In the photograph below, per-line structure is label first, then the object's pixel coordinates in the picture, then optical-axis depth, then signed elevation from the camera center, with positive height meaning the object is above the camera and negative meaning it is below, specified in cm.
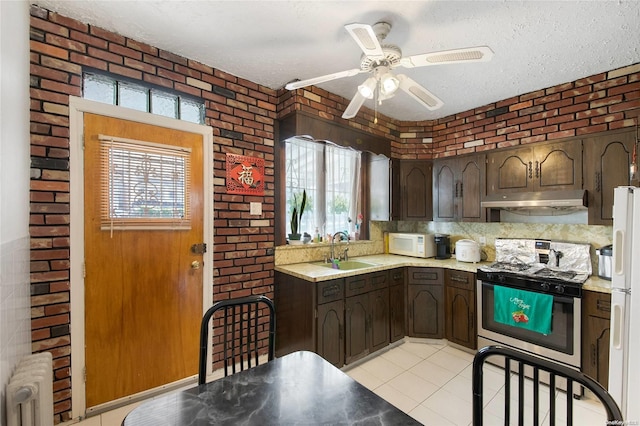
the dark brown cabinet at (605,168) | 236 +36
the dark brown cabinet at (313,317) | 244 -94
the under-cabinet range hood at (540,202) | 257 +9
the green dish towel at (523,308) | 242 -86
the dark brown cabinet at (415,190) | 370 +27
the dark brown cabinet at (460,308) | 291 -100
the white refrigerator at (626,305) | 167 -56
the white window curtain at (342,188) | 356 +29
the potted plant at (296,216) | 306 -6
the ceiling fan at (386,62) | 140 +82
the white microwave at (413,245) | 346 -42
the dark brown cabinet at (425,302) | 314 -101
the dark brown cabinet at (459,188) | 325 +27
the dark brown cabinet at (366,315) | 264 -101
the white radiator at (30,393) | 117 -77
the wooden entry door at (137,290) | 195 -58
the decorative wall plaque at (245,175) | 255 +33
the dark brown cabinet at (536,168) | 264 +42
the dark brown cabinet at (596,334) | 217 -95
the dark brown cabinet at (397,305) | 305 -102
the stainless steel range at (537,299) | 233 -76
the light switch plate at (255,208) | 269 +3
